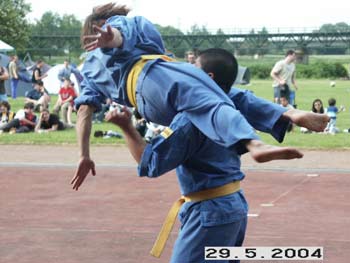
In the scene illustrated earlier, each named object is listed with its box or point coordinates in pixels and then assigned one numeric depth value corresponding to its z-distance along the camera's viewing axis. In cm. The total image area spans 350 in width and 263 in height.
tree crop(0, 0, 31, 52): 4921
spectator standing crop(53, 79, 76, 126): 2011
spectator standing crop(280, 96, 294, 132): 1825
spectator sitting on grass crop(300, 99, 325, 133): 1772
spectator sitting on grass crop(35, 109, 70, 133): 1838
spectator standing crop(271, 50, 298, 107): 1956
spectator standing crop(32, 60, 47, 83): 2684
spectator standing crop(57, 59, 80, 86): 2359
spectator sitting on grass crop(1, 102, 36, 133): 1833
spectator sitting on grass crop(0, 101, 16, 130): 1897
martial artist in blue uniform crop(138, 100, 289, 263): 414
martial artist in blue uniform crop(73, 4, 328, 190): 395
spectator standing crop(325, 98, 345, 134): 1755
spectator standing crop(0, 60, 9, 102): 2104
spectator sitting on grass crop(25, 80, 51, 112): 2225
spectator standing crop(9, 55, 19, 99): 2970
